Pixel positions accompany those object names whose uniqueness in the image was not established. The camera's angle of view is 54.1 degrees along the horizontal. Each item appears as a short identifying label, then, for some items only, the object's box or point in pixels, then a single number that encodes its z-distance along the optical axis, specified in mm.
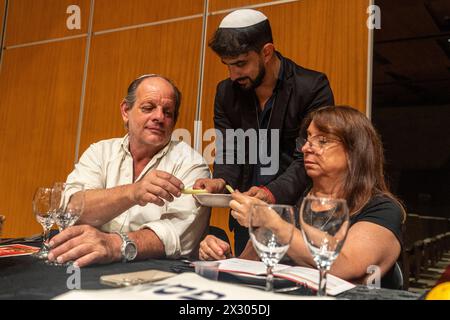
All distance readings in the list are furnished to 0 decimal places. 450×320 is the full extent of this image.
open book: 893
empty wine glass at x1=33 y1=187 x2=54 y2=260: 1242
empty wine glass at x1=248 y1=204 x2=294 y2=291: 822
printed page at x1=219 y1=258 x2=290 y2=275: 996
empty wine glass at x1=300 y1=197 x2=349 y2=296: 804
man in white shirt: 1138
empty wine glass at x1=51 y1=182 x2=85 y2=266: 1204
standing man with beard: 1915
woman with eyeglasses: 1160
